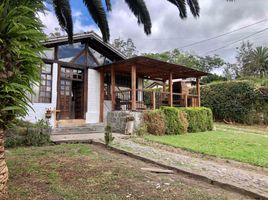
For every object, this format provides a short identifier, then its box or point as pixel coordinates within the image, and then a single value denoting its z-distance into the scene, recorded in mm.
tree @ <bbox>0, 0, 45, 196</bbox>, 2683
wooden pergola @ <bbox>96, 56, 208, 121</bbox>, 10116
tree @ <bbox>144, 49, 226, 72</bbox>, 31668
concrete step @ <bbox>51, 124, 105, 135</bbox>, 9248
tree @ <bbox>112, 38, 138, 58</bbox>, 31760
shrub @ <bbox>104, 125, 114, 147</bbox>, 6841
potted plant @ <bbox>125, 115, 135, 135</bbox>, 9188
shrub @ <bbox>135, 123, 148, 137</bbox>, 9223
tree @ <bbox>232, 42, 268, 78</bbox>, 30088
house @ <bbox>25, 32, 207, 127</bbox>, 10244
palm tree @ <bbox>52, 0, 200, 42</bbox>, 4915
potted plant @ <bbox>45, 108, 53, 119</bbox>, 9985
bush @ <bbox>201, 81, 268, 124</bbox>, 15433
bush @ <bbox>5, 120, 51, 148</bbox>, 6981
